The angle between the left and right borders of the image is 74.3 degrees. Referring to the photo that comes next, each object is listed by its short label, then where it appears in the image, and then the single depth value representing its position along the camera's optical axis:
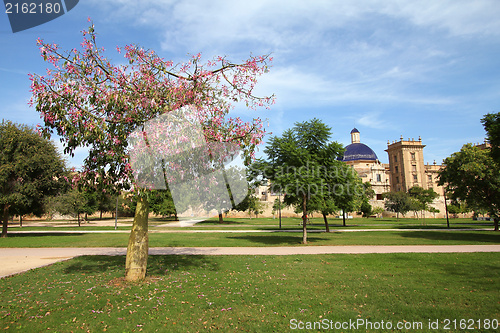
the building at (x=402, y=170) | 117.58
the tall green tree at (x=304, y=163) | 19.81
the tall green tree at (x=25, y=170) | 25.22
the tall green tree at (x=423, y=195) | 86.96
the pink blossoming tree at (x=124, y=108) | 8.20
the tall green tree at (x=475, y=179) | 29.86
